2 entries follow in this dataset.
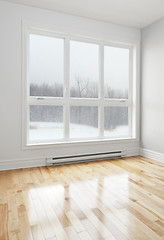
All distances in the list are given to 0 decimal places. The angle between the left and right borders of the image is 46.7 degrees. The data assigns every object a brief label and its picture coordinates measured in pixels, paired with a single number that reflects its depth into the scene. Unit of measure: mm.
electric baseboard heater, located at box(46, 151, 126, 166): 3396
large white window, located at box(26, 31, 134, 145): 3455
